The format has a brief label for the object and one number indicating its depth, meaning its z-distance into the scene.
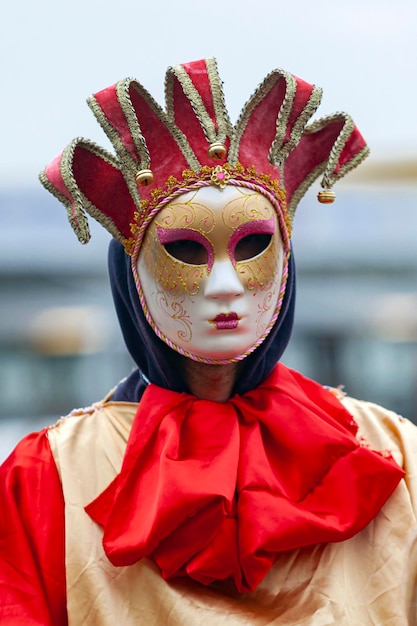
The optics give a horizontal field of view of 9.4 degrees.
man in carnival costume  2.69
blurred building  6.36
